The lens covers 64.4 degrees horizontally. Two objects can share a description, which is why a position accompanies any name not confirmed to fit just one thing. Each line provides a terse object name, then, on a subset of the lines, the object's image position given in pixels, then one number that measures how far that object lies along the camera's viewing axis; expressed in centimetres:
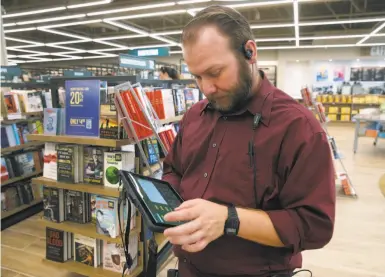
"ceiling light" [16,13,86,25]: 844
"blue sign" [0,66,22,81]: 552
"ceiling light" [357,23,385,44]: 968
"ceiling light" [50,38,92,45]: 1306
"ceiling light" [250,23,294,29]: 909
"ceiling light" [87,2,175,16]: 717
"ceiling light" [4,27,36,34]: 997
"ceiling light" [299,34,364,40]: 1152
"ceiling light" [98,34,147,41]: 1172
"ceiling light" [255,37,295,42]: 1190
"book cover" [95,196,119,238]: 227
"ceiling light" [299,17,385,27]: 860
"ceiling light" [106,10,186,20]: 759
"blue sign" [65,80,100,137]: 222
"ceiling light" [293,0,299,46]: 698
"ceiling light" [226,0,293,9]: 672
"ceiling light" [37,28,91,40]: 1078
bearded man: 83
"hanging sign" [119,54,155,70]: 398
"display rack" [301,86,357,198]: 449
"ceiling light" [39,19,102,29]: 898
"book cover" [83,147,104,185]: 233
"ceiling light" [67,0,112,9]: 680
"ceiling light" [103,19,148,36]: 945
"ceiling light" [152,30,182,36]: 1080
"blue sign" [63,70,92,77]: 733
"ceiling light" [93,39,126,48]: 1331
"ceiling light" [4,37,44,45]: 1206
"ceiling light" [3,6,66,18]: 780
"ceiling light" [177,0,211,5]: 677
